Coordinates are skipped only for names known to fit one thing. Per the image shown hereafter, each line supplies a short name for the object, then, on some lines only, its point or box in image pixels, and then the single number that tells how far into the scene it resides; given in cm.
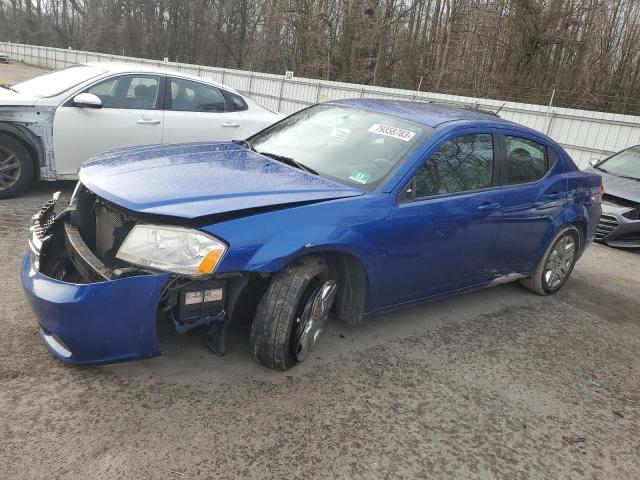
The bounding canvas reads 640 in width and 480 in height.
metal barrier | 1298
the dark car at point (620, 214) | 728
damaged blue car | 259
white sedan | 550
